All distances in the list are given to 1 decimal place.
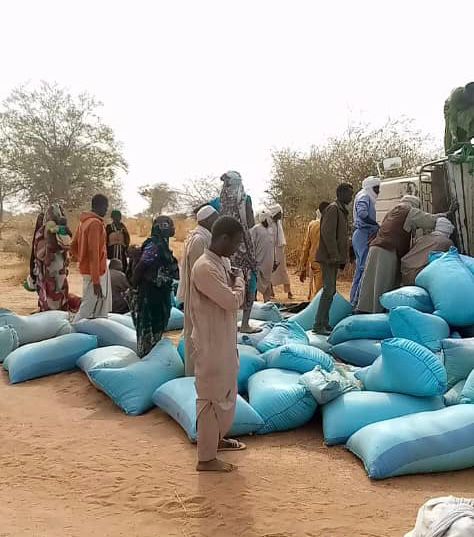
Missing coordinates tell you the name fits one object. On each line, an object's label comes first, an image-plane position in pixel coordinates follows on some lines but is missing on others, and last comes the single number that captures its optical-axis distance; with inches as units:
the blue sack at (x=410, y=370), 169.6
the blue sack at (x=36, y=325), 269.4
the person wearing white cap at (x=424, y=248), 259.6
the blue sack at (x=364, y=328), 237.6
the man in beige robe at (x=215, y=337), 146.2
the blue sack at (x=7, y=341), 261.7
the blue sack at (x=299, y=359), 201.2
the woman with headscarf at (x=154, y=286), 219.8
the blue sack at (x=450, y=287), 213.2
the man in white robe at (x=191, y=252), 198.7
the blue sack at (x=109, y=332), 251.1
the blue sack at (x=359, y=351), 228.5
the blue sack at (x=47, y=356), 237.1
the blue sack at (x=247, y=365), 204.4
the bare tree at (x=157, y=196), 1657.2
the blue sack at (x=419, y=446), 145.7
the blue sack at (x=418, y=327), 200.7
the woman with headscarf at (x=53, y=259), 329.1
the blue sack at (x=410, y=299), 227.0
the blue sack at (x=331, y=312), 276.4
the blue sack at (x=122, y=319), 281.0
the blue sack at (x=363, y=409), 166.6
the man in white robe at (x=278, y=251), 409.7
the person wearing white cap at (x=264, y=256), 374.3
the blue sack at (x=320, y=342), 250.5
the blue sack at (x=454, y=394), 175.9
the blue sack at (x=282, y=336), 227.3
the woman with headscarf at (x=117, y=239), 380.2
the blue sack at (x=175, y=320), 310.0
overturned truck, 279.6
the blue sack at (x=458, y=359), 182.5
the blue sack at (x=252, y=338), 241.1
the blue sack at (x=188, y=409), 171.2
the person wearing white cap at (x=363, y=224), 305.0
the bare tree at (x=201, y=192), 844.6
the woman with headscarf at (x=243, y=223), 250.2
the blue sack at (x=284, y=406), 175.6
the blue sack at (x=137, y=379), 199.0
